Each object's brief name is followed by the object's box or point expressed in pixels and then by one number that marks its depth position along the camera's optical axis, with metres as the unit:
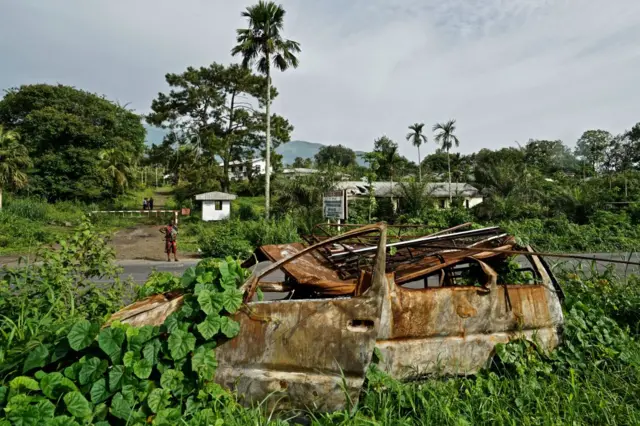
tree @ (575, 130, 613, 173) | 61.78
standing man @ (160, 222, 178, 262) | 15.23
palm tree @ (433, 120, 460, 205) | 53.53
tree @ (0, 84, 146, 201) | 34.47
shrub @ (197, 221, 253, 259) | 15.65
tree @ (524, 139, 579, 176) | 56.69
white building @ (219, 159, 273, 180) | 40.34
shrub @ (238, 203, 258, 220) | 30.48
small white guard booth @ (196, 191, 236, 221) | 30.20
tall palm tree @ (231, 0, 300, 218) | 22.95
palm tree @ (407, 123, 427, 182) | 54.38
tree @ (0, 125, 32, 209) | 26.77
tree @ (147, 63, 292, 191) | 36.97
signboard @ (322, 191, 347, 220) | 15.26
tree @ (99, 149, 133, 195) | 36.91
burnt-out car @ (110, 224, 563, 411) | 2.69
